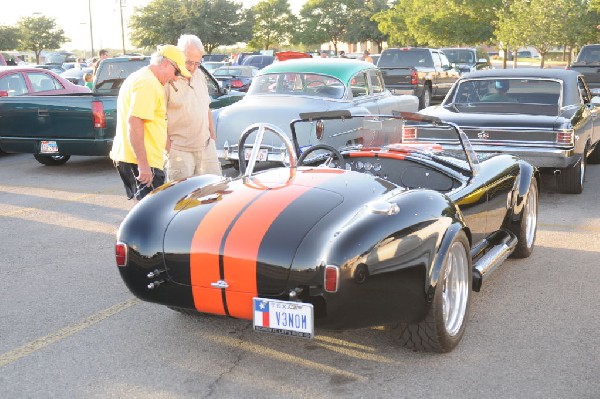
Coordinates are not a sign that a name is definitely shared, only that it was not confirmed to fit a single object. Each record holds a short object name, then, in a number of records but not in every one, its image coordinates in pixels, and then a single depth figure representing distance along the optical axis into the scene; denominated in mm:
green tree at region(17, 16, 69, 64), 86250
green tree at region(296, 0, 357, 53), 87625
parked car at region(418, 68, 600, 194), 8766
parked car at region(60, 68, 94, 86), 29406
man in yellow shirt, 5730
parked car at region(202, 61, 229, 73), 34853
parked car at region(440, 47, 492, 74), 28516
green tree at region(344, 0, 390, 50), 83688
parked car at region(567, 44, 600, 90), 19188
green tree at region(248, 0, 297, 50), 86938
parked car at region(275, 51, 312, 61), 20466
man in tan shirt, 6352
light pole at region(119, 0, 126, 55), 55031
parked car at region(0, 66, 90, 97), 13039
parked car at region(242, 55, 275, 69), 34234
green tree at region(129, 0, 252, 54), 75125
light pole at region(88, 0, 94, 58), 59812
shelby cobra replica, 3816
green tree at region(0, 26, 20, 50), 79375
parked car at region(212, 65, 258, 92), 24188
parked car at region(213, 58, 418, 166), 9859
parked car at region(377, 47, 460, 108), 20031
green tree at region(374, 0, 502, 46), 46062
